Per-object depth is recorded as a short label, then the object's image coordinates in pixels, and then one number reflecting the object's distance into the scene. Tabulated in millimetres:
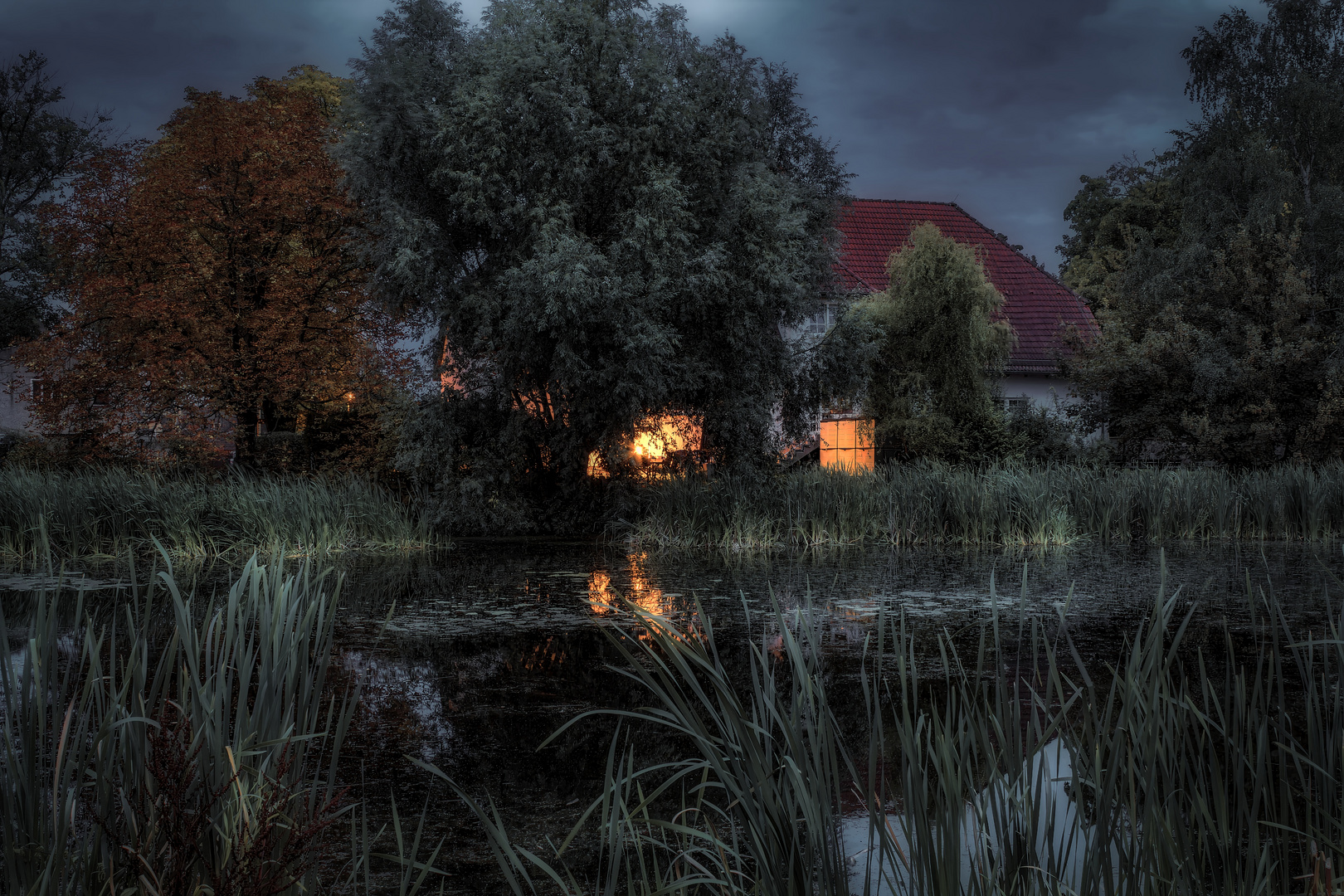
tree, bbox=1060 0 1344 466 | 17031
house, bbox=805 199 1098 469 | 21172
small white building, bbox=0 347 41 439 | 33000
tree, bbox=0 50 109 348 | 28234
